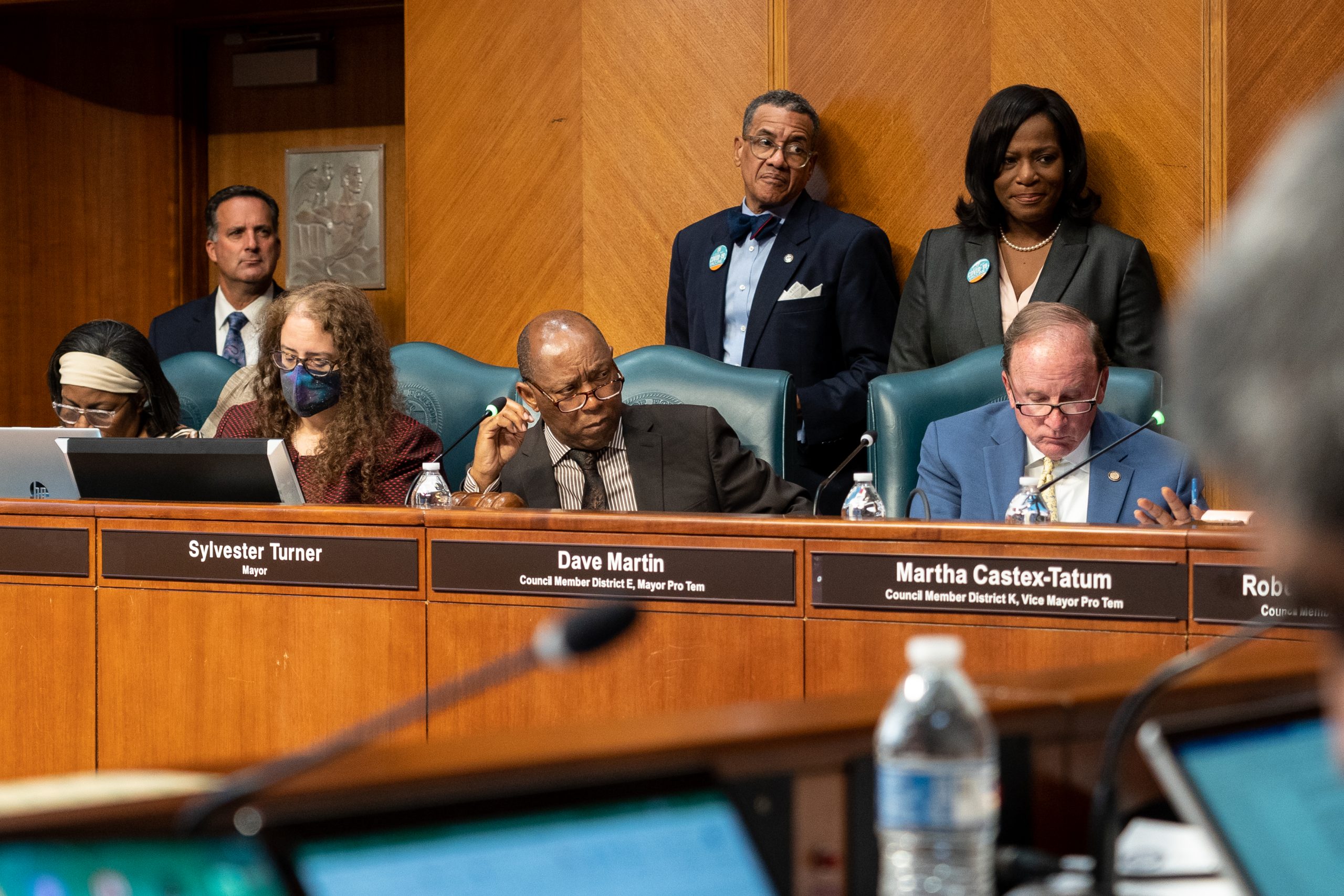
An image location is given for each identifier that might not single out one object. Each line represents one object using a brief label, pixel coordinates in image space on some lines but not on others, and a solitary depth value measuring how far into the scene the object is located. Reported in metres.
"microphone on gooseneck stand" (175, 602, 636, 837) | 1.53
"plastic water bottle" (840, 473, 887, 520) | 5.42
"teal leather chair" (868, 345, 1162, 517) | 6.80
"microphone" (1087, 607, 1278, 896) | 1.96
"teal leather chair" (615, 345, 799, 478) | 6.99
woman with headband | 7.11
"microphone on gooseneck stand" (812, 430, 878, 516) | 5.78
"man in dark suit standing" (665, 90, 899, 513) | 8.36
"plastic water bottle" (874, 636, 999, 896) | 1.88
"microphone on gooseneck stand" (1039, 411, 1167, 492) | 5.09
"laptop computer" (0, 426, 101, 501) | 5.84
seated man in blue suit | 6.00
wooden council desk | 4.36
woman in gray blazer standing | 7.90
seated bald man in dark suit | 6.50
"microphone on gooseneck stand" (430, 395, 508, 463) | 6.63
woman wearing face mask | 6.82
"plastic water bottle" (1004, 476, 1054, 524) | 5.18
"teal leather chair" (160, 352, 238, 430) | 8.45
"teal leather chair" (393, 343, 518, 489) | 7.75
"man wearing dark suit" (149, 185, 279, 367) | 9.55
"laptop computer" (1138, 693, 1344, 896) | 1.90
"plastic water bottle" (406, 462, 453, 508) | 5.86
